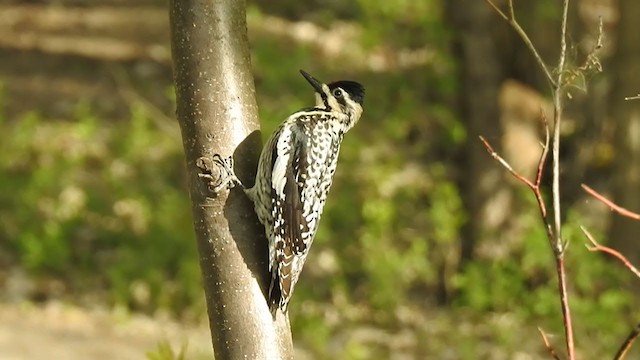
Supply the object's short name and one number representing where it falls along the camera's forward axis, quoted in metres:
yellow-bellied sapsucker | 6.41
